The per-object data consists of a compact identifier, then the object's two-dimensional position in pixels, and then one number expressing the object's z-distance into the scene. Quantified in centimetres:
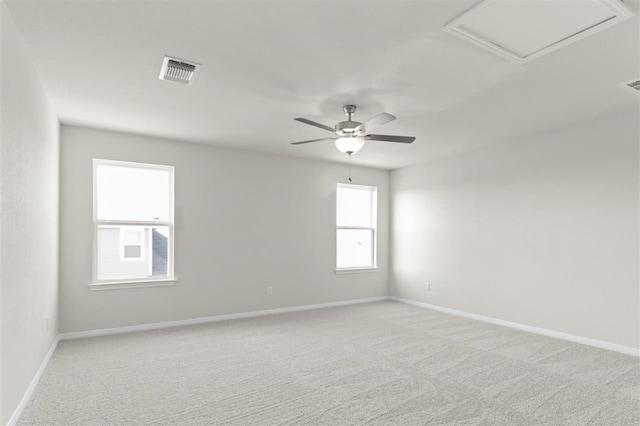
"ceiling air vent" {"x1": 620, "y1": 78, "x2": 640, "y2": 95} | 316
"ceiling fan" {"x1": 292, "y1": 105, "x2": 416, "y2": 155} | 353
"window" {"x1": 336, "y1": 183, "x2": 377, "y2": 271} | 672
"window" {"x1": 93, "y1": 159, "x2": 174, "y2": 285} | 467
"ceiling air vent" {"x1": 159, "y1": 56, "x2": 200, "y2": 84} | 277
